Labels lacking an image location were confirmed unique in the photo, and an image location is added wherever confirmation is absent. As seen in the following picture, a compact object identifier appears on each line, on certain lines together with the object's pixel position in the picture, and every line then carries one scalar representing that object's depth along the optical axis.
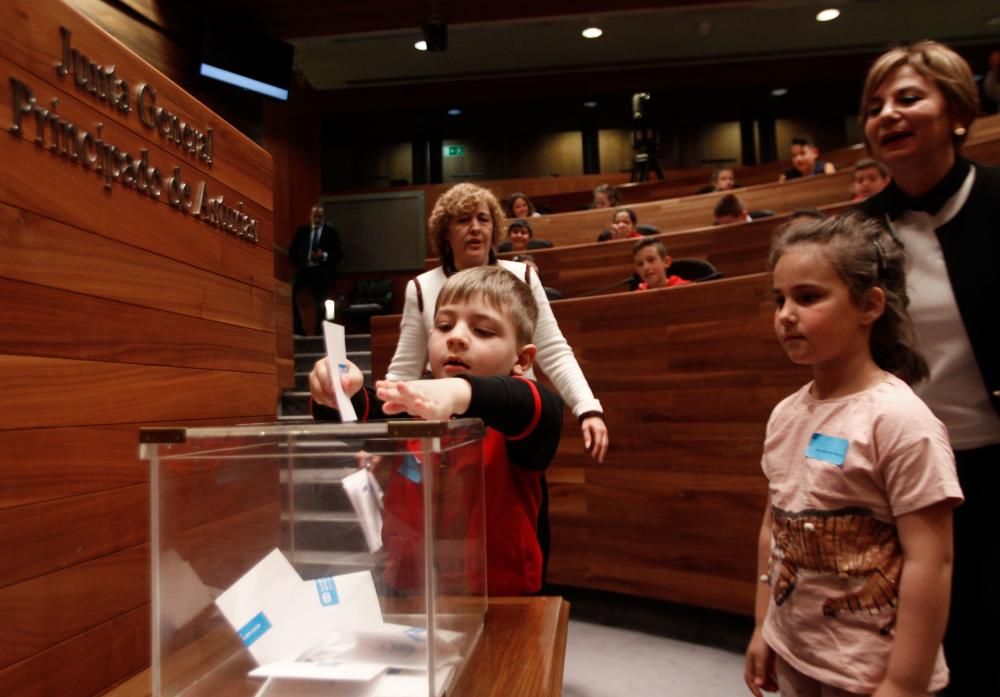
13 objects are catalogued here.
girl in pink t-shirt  0.64
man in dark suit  5.70
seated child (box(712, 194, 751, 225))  3.67
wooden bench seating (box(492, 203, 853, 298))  2.93
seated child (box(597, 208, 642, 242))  3.98
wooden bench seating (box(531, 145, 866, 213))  5.75
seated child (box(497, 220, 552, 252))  4.19
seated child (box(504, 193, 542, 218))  5.25
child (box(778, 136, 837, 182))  4.57
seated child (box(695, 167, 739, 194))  4.91
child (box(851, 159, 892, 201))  3.04
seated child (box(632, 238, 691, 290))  2.72
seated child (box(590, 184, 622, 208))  5.10
